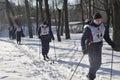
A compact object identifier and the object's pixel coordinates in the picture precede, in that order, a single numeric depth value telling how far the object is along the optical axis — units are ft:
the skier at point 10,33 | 69.85
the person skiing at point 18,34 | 46.96
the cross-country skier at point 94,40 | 14.08
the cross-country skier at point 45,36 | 25.00
